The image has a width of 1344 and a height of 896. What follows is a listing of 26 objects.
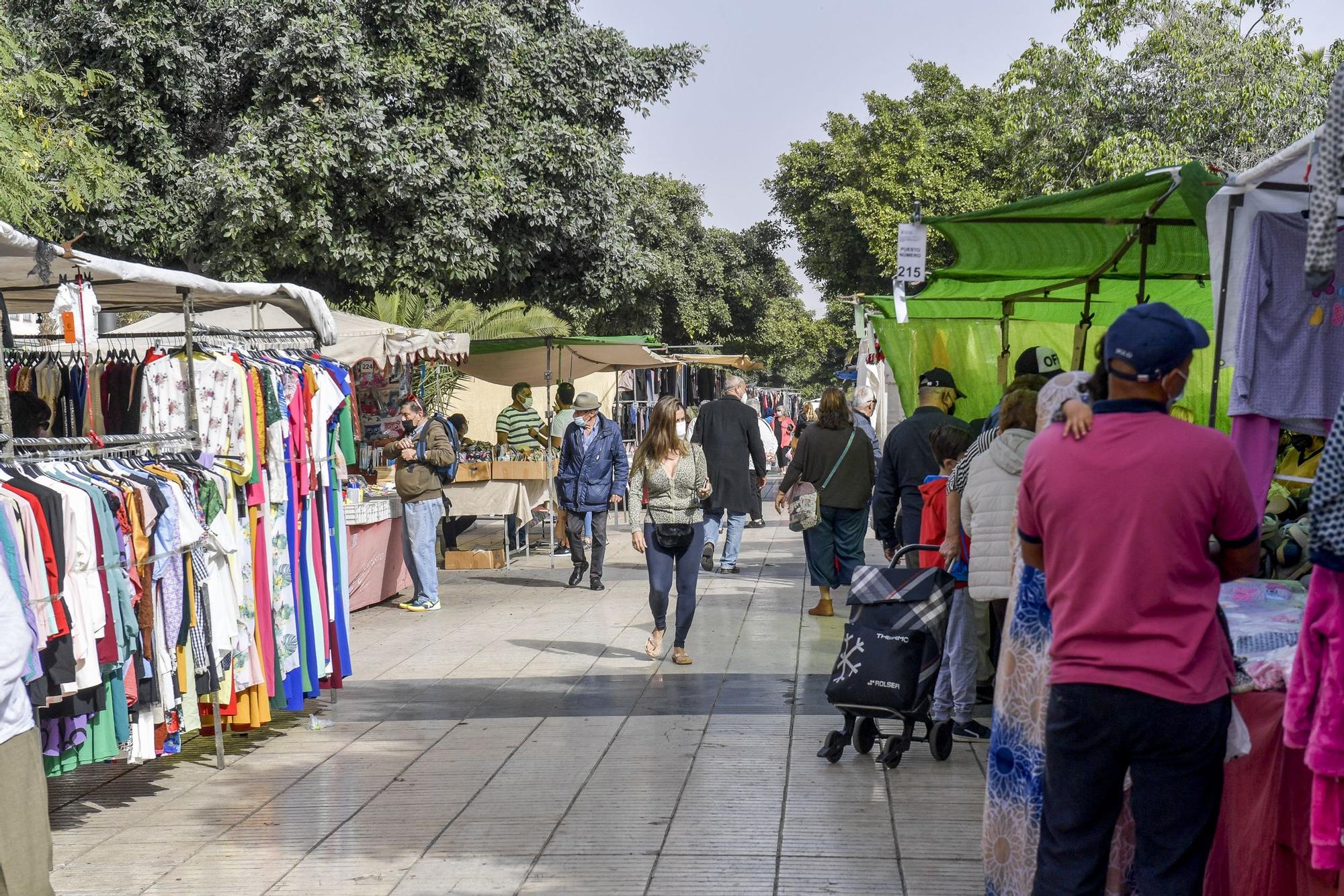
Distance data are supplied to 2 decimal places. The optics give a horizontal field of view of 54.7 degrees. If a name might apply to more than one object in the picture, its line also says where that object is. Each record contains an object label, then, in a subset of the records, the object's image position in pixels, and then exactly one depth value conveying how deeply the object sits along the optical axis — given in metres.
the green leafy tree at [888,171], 35.06
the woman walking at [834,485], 10.43
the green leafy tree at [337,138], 17.08
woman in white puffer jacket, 5.51
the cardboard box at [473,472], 13.86
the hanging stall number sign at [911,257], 11.25
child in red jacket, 6.20
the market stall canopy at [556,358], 15.87
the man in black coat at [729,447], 12.59
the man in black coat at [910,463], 8.34
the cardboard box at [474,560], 14.38
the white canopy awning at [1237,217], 4.55
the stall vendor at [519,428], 15.06
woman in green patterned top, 8.39
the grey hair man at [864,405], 14.26
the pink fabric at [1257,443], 4.60
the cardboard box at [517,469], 14.01
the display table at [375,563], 11.07
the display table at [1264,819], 3.51
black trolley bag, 5.82
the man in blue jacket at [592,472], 12.06
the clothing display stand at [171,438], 5.14
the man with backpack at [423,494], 11.21
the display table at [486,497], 13.89
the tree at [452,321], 19.36
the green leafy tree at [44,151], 11.93
